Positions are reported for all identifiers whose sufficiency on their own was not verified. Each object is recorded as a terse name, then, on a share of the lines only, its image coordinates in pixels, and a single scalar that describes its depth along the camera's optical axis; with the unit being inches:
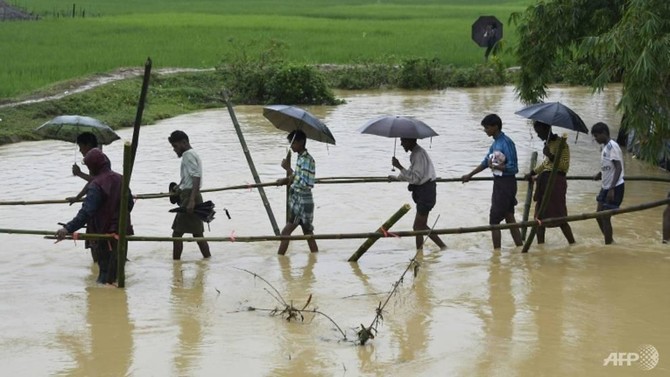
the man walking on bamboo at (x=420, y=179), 655.1
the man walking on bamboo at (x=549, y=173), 660.1
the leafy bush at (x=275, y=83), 1571.1
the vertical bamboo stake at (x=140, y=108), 547.8
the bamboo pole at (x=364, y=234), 573.3
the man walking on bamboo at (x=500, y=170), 652.1
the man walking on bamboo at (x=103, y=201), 577.6
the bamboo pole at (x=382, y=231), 598.0
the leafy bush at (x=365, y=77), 1820.9
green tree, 706.8
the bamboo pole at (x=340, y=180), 697.0
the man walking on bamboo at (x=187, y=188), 631.2
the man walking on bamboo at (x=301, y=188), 647.1
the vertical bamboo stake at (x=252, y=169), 689.0
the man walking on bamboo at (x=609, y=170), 669.3
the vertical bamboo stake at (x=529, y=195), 690.6
